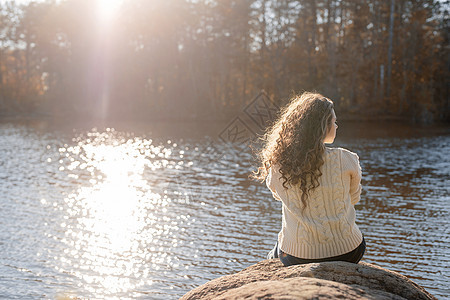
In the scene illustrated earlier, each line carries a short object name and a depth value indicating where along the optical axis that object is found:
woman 3.22
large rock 2.70
